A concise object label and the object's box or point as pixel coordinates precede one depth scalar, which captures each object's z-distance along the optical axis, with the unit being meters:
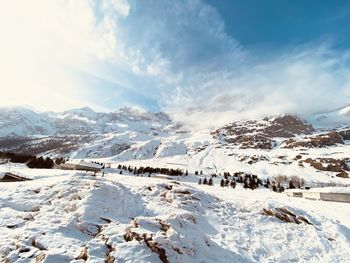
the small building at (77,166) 108.36
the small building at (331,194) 68.56
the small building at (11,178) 32.09
